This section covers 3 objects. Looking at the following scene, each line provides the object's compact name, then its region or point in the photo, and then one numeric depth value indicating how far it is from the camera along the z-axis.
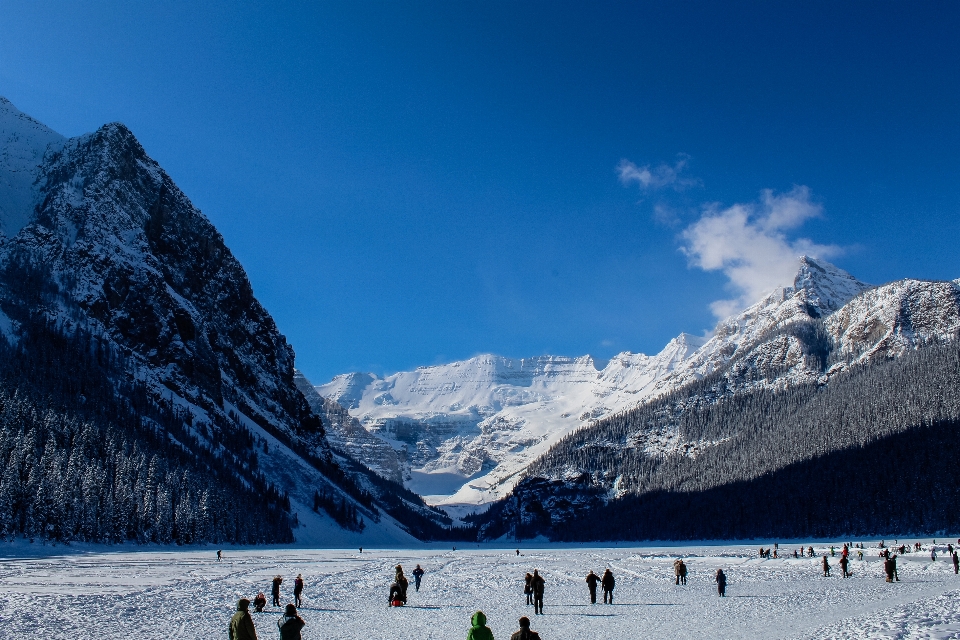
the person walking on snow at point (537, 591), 30.73
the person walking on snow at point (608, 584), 34.56
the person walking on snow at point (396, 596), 33.44
